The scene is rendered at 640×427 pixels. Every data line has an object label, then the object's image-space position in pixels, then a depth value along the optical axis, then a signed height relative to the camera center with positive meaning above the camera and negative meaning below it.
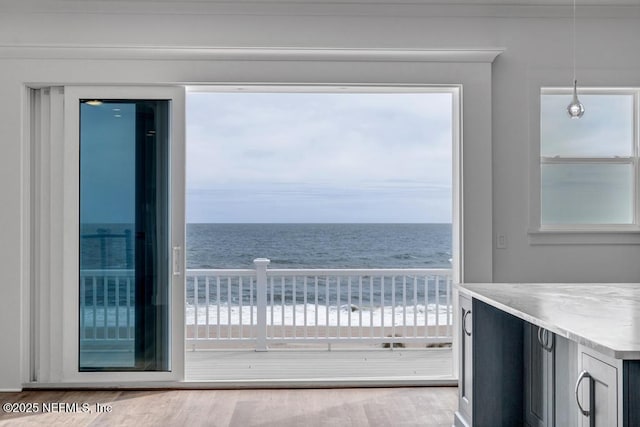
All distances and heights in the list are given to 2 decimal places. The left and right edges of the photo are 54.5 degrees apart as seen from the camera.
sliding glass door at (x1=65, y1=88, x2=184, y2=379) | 4.47 -0.17
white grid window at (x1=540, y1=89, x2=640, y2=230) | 4.74 +0.42
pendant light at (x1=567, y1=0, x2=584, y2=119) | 3.30 +0.56
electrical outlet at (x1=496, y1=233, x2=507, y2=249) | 4.60 -0.21
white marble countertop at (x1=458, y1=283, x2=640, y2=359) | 1.94 -0.40
